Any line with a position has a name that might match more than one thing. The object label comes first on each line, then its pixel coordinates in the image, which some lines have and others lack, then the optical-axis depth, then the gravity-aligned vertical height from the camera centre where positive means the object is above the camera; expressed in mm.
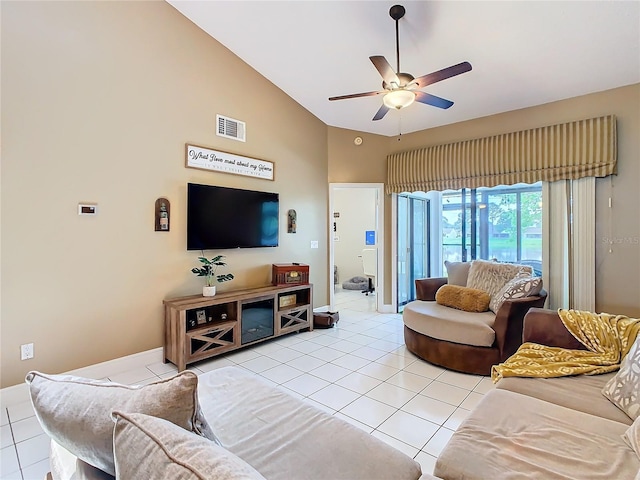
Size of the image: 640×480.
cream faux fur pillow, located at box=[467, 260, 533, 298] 3520 -415
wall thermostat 2825 +277
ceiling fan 2439 +1256
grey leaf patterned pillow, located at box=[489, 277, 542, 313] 3029 -494
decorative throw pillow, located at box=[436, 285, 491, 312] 3398 -661
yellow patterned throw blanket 1953 -762
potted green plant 3475 -369
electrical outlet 2572 -896
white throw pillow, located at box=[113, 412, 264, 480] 646 -463
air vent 3820 +1353
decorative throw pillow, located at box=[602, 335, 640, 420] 1527 -757
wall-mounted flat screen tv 3529 +253
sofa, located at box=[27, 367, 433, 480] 703 -561
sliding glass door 5352 -90
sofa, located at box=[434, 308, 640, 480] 1191 -853
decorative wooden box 4254 -475
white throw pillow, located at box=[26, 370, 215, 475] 861 -473
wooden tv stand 3158 -908
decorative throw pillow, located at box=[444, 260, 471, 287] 3992 -445
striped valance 3504 +1007
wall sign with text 3582 +924
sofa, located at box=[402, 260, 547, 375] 2908 -803
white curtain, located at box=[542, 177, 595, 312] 3613 -69
